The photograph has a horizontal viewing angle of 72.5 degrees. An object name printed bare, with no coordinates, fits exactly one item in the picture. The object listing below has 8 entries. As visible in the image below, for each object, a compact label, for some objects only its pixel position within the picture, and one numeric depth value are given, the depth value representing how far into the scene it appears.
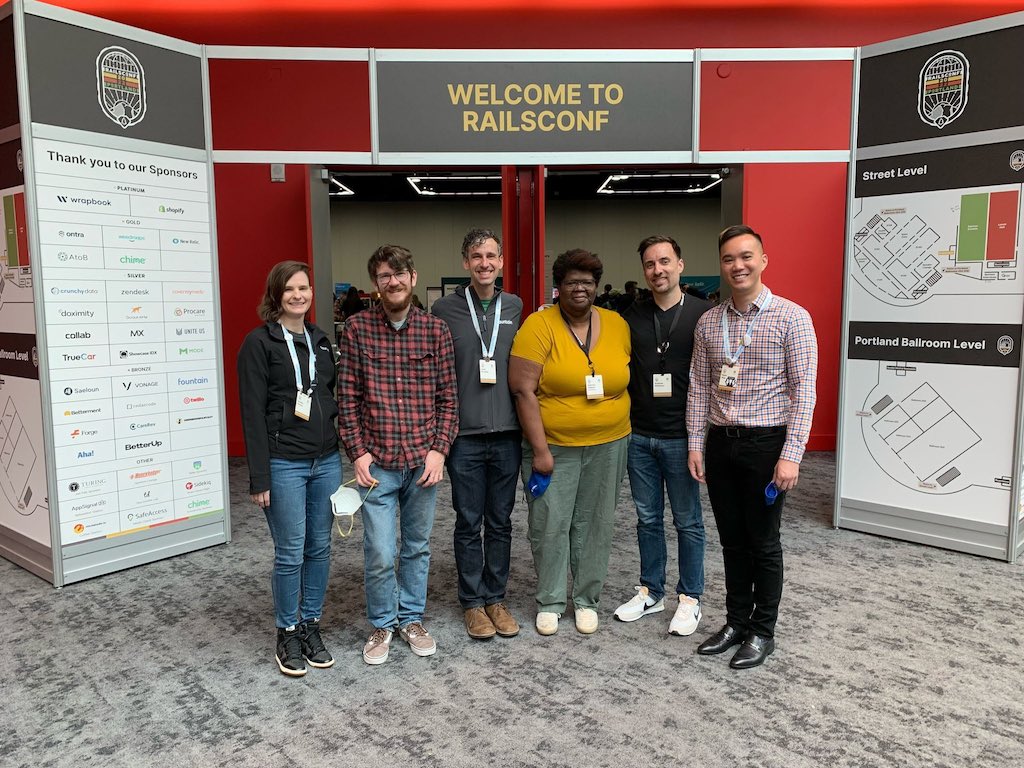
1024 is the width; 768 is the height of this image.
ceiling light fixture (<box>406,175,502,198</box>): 11.81
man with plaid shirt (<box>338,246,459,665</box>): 2.49
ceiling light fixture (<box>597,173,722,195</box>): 11.77
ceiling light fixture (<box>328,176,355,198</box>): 11.89
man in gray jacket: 2.64
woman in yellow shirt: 2.61
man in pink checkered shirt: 2.36
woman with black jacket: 2.36
